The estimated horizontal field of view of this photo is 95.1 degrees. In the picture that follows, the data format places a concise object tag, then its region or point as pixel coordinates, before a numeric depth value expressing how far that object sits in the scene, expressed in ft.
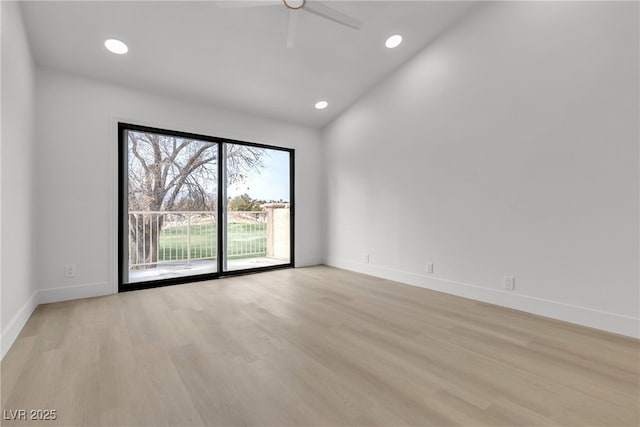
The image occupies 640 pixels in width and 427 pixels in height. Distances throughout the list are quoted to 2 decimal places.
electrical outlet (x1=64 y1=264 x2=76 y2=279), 9.81
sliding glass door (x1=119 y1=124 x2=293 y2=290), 12.74
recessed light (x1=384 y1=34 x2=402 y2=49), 10.84
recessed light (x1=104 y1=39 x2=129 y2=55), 9.04
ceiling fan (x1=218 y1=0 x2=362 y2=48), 7.70
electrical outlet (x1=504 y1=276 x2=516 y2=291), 9.05
